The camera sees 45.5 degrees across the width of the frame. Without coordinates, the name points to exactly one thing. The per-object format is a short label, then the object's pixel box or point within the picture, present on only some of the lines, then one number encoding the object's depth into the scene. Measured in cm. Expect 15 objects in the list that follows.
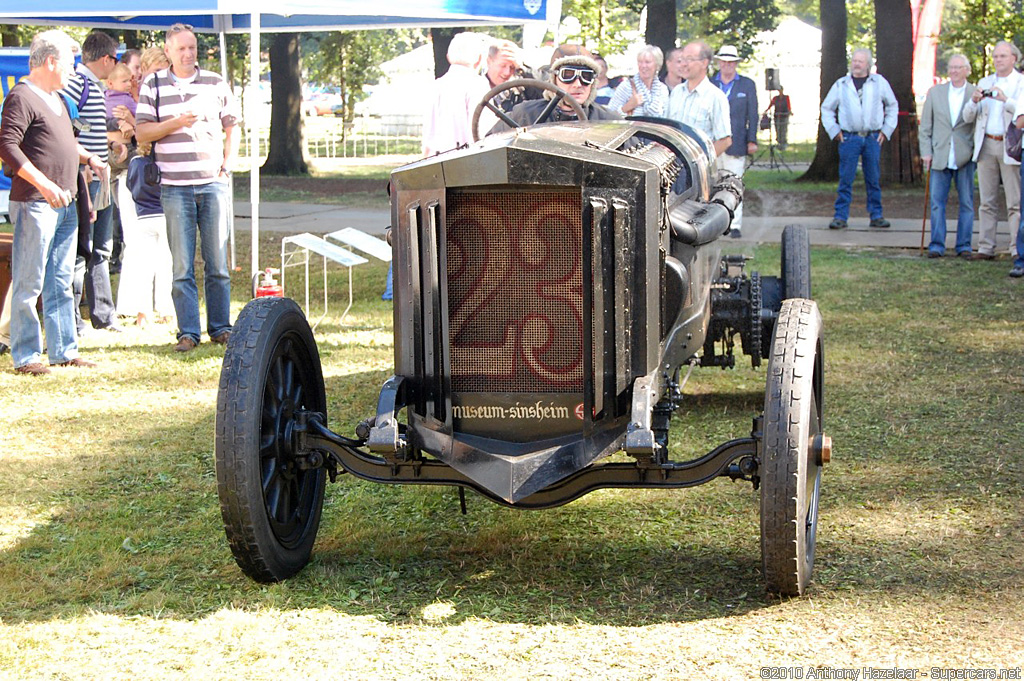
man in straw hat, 1318
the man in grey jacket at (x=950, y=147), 1220
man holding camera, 1155
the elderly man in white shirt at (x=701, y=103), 1145
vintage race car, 416
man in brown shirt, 757
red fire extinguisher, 784
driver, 634
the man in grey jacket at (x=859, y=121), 1448
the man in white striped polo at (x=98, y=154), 904
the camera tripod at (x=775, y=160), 2499
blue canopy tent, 857
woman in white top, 1147
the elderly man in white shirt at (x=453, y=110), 937
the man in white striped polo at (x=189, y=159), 838
